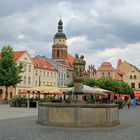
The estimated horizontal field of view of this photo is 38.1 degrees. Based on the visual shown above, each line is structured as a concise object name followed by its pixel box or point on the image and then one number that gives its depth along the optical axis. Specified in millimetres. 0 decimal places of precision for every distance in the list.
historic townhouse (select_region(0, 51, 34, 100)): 48272
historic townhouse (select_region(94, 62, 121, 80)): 56752
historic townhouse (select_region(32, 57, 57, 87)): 54046
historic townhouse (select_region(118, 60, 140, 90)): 57948
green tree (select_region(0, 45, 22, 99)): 32545
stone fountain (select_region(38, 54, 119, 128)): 9350
